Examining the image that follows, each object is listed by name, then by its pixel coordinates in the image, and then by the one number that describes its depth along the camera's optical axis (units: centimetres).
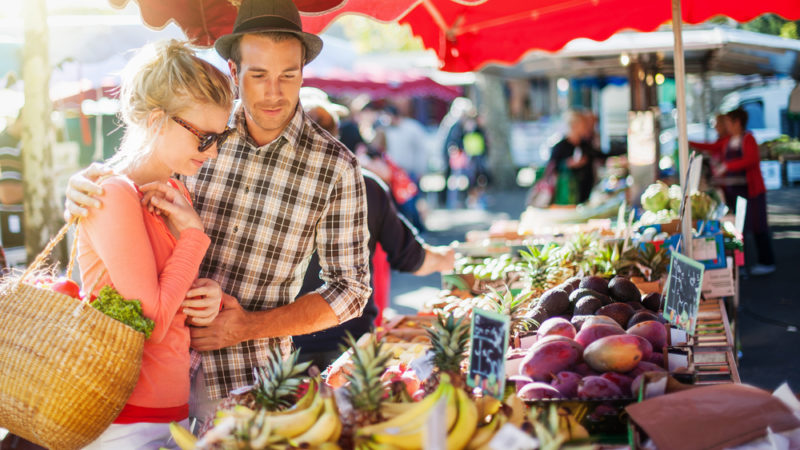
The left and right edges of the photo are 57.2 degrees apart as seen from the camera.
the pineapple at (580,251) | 410
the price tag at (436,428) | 131
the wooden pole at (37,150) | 670
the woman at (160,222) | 200
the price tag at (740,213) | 473
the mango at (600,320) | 256
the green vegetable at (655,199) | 620
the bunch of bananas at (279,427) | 160
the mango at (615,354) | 221
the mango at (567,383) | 211
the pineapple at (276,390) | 192
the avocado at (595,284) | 317
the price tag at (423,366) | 202
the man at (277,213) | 260
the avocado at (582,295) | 303
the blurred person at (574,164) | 1008
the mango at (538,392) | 208
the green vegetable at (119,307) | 194
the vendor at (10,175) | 710
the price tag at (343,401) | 179
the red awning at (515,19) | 452
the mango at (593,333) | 241
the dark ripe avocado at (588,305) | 291
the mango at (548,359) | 223
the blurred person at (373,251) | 362
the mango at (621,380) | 212
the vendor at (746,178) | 862
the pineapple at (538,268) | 370
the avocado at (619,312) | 282
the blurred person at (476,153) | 1667
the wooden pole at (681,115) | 374
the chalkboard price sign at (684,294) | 284
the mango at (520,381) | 219
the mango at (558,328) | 252
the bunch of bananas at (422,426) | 162
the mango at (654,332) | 252
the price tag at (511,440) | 149
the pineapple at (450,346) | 197
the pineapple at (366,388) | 174
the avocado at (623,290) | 313
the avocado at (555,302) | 302
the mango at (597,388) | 205
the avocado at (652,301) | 316
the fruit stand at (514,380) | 166
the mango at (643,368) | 222
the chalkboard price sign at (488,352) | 190
